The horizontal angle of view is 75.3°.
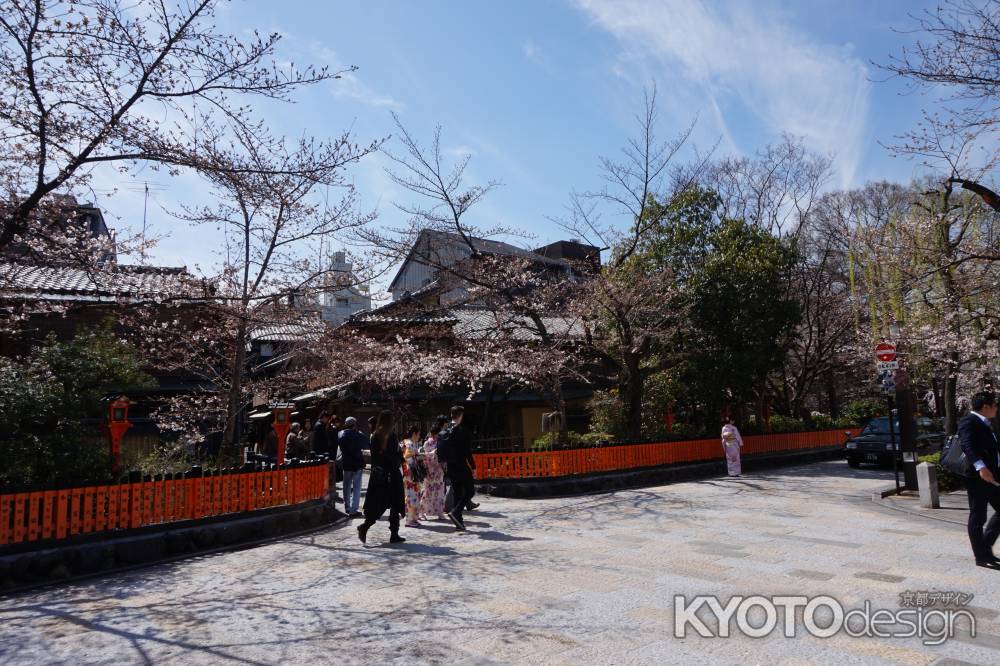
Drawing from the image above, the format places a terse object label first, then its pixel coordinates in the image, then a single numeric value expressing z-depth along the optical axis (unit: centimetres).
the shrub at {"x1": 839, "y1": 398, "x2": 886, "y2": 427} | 3001
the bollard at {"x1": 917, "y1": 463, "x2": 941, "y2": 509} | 1111
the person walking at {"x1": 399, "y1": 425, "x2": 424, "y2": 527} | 1070
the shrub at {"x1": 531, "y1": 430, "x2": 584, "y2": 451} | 1584
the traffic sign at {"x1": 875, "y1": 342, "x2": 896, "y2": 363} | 1240
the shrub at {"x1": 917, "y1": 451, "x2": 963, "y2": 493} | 1291
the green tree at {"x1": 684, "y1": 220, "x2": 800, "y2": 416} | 2005
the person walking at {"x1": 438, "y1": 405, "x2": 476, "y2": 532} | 1034
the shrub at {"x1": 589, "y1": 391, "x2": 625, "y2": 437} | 1988
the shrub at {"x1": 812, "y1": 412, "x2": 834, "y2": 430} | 2665
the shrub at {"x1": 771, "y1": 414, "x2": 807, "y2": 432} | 2410
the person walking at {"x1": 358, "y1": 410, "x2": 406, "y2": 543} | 912
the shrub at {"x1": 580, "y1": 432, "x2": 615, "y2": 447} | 1645
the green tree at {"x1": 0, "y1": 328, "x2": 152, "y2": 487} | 832
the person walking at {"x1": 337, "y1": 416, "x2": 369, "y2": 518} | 1122
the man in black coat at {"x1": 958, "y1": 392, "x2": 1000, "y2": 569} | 663
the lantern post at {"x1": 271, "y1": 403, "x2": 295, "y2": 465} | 1415
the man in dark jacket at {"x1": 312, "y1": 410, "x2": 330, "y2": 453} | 1430
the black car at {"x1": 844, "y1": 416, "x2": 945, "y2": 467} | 1953
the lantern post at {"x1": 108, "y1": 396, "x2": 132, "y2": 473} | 1013
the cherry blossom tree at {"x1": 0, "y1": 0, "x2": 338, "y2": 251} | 795
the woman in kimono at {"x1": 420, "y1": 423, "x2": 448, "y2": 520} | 1104
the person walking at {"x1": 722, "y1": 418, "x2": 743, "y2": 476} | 1784
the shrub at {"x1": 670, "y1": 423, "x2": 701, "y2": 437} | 2057
